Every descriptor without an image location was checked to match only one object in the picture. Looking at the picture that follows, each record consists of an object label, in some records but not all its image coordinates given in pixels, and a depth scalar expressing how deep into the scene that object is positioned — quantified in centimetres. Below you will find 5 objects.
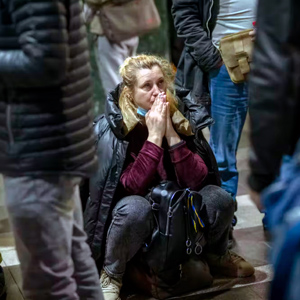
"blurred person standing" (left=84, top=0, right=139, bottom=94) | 882
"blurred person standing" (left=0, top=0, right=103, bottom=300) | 356
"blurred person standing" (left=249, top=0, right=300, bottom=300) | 303
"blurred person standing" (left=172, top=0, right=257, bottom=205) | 684
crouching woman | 575
